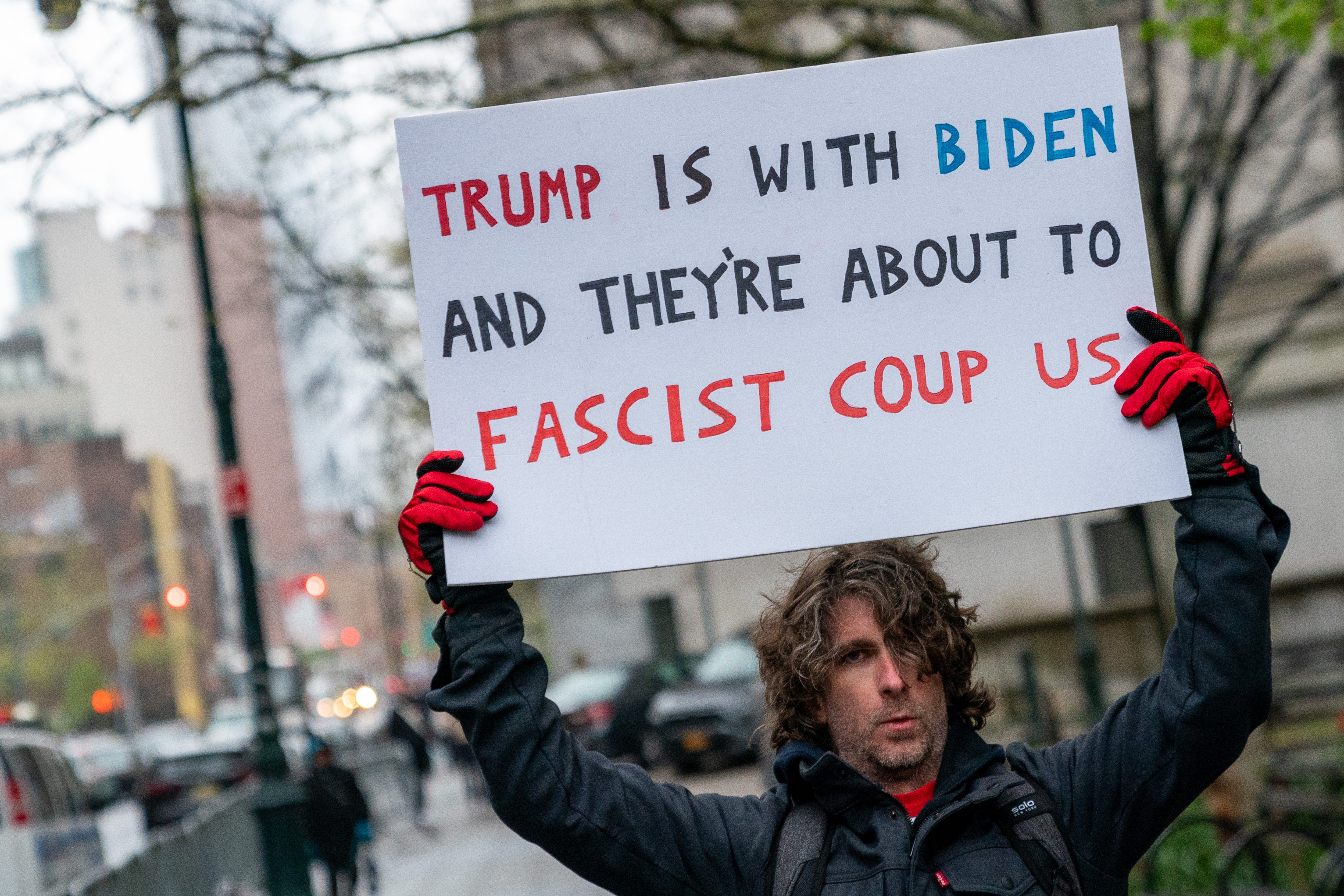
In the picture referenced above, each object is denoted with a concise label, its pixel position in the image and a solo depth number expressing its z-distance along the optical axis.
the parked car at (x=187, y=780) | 24.53
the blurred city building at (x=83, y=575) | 80.25
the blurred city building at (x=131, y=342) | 108.44
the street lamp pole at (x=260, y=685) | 12.20
